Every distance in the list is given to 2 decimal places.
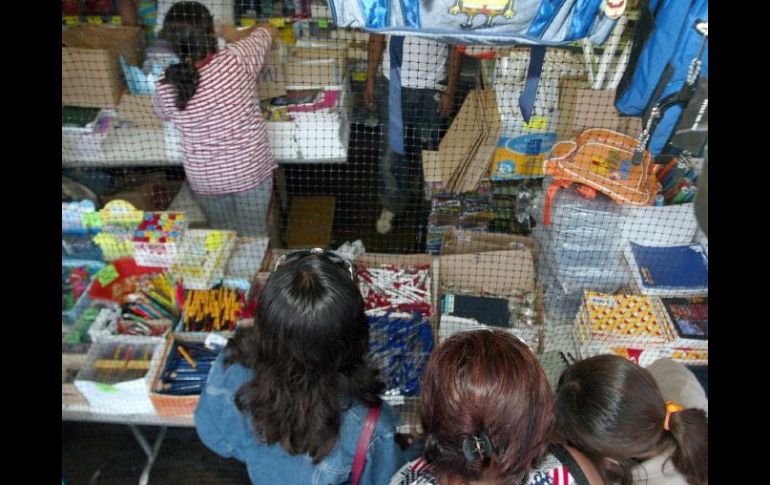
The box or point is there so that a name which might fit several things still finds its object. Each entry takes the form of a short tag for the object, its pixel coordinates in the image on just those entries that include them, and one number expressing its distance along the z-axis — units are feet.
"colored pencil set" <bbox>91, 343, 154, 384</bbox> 7.70
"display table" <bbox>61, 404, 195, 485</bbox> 7.88
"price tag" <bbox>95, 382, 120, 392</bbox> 7.44
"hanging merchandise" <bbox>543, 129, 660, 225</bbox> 8.56
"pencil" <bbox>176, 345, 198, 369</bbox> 7.93
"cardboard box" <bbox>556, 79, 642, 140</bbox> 9.96
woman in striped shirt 8.50
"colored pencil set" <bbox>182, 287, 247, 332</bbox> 8.38
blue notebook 8.39
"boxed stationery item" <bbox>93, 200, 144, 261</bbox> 8.84
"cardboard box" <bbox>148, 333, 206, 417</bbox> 7.50
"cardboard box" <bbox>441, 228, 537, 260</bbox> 9.78
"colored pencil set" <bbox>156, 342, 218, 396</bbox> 7.66
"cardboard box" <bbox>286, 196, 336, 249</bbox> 12.41
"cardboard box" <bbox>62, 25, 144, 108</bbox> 10.53
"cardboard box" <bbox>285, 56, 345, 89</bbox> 11.57
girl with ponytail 4.50
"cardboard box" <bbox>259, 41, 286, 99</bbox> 11.02
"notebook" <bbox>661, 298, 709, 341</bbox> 7.80
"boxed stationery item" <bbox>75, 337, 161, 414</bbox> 7.47
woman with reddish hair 3.48
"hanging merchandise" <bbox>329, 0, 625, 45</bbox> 6.30
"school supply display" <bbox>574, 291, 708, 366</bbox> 7.89
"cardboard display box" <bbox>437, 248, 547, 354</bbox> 9.30
